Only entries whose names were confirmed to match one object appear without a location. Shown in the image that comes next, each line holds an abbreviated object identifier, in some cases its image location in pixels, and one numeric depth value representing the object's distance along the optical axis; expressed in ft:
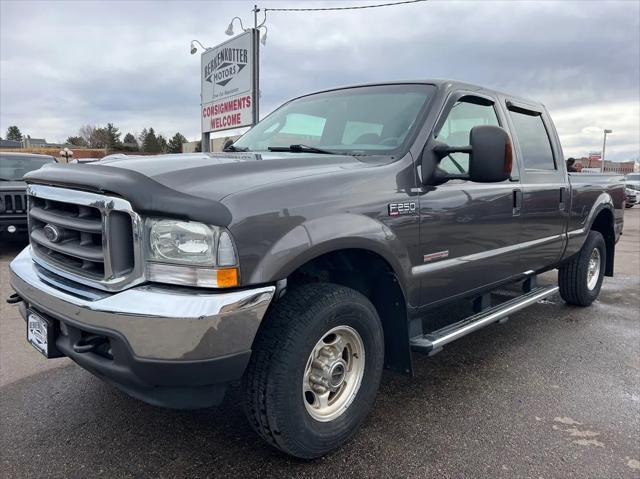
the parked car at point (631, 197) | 77.02
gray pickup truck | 6.49
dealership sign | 42.42
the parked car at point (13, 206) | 26.12
